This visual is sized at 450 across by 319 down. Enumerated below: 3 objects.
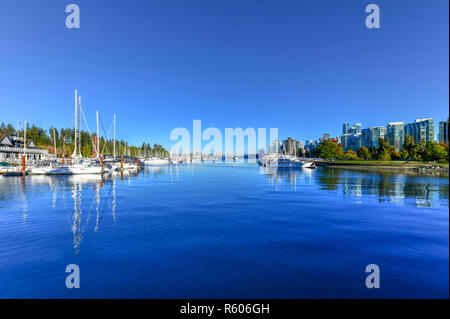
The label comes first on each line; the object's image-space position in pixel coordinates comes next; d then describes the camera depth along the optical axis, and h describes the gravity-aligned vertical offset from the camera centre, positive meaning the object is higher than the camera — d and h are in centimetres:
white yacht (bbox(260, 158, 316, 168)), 11484 -331
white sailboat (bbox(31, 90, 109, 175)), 5372 -239
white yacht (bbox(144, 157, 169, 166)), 14682 -252
